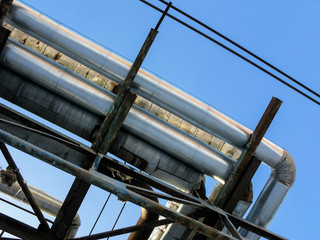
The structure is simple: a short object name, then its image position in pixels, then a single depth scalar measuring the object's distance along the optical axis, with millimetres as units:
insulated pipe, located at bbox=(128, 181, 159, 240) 6535
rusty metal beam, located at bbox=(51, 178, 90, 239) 4680
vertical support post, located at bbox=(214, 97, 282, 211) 5617
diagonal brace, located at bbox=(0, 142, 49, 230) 4637
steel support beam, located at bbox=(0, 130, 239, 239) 3330
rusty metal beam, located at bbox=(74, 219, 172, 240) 4441
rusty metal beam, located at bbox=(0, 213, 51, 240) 4480
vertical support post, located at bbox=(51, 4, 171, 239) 5324
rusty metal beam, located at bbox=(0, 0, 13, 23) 4718
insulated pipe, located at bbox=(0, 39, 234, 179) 5410
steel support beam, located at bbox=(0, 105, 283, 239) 5215
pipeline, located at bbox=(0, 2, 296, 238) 5461
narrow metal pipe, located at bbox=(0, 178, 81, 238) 8297
